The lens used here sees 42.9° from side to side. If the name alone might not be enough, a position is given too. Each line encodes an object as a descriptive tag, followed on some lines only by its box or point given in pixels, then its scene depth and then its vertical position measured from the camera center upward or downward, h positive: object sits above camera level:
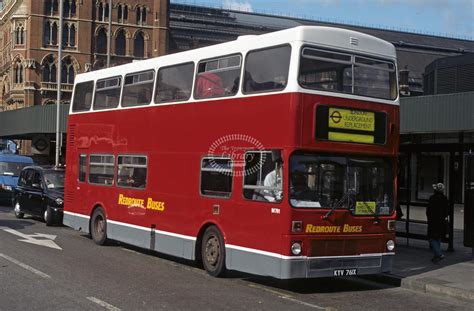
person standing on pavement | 12.08 -0.92
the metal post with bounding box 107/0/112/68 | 28.36 +5.91
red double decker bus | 9.09 +0.23
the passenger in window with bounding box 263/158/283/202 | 9.09 -0.22
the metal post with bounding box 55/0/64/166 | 28.36 +3.36
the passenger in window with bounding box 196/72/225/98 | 10.62 +1.46
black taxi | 18.17 -0.99
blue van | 25.73 -0.50
